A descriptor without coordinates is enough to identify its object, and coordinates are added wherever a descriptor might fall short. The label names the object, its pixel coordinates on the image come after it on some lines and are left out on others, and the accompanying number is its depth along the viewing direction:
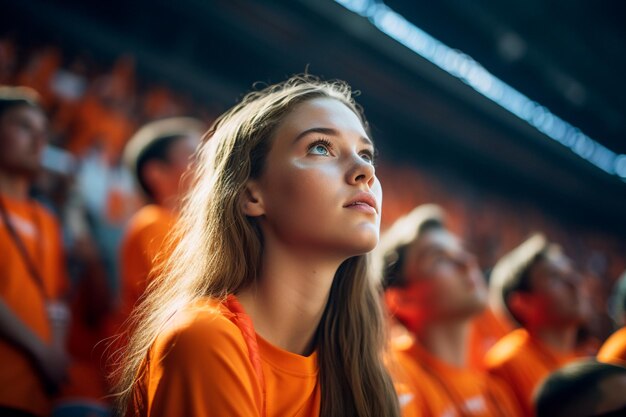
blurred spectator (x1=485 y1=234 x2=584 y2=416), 2.11
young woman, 0.95
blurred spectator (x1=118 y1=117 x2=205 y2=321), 1.77
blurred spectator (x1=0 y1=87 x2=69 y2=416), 1.40
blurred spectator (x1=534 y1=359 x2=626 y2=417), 1.17
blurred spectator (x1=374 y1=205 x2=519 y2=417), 1.76
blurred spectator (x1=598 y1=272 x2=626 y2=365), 1.84
